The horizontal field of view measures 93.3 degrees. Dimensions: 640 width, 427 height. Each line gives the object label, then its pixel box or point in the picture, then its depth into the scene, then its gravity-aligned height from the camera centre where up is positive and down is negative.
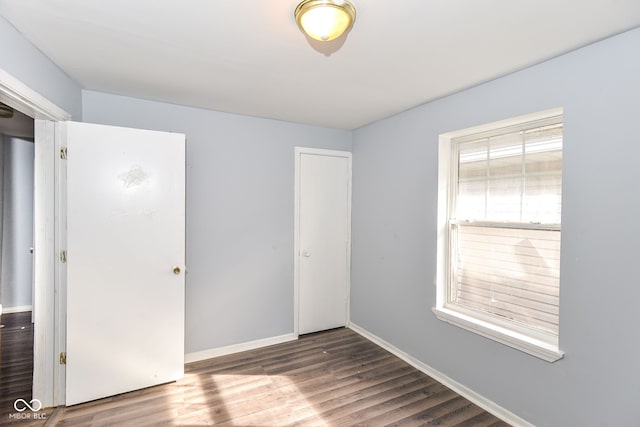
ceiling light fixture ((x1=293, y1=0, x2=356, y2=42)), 1.32 +0.87
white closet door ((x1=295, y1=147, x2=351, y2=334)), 3.54 -0.33
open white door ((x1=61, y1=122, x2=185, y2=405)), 2.23 -0.39
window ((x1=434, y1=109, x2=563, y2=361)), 2.01 -0.15
